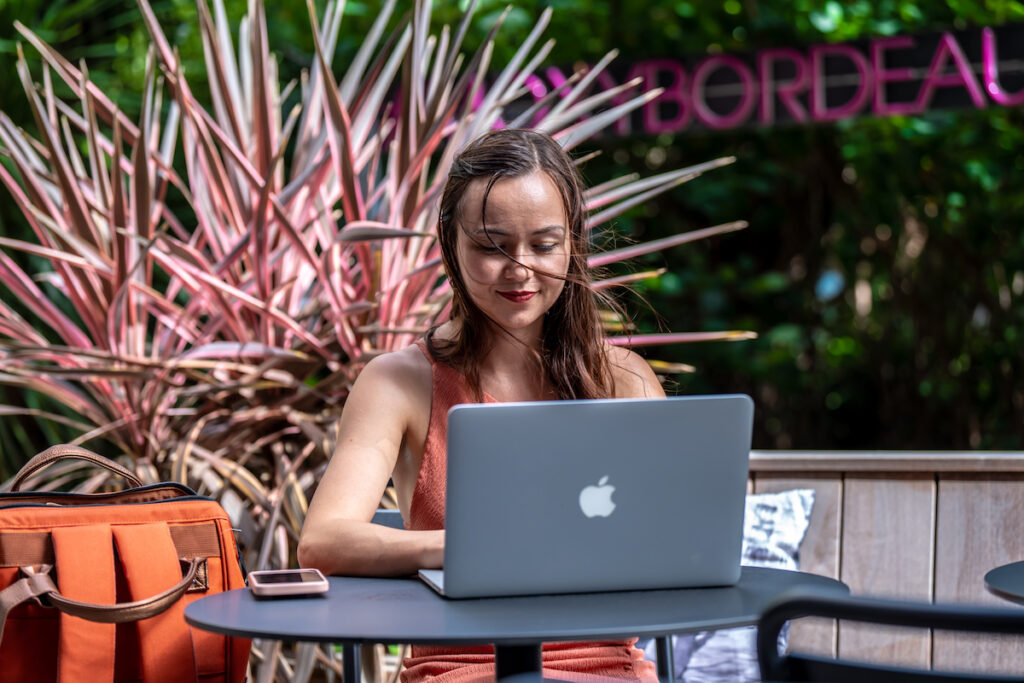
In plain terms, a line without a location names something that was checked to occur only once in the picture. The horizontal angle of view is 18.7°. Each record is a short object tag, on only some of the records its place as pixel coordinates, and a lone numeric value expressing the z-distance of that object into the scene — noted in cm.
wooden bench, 483
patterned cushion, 490
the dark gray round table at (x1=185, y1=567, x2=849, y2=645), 351
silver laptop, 365
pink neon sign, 826
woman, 399
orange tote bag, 397
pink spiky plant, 506
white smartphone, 372
